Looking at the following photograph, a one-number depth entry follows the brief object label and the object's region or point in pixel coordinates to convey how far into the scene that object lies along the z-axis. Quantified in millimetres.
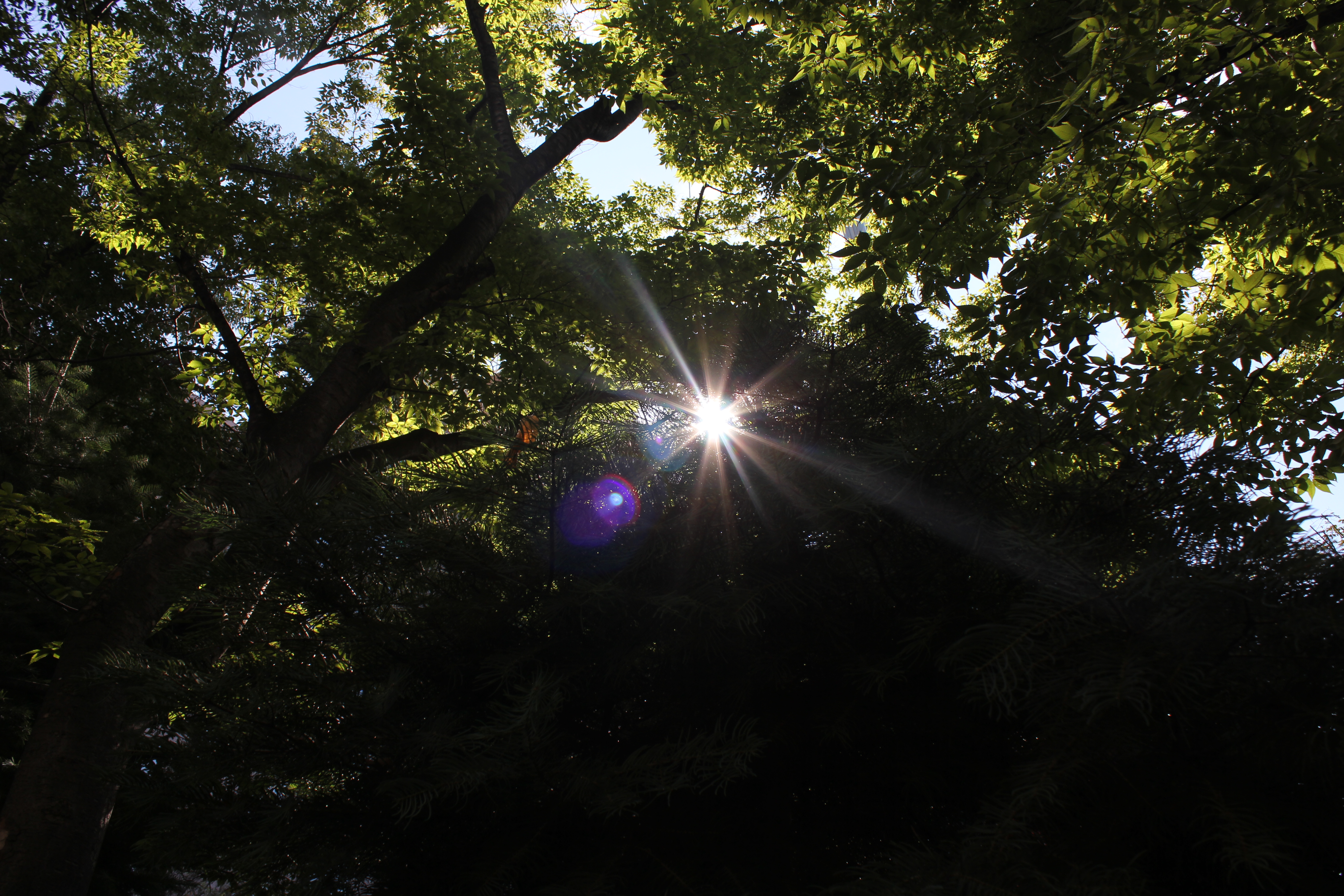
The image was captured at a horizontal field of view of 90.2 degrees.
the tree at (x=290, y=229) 6188
